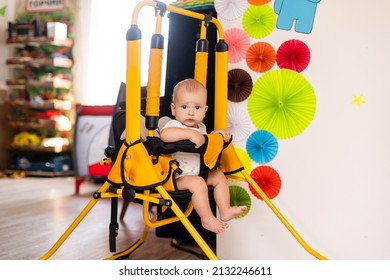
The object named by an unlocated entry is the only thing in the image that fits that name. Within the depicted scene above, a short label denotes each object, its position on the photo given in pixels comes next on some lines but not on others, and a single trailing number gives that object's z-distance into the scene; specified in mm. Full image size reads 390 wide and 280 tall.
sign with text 4246
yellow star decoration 1403
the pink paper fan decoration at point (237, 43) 1502
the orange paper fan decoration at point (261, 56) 1483
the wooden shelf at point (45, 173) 4090
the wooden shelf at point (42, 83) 4121
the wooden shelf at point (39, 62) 4121
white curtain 4016
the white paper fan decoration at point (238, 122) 1505
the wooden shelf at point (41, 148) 4144
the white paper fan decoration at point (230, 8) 1507
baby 1171
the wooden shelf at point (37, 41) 4148
